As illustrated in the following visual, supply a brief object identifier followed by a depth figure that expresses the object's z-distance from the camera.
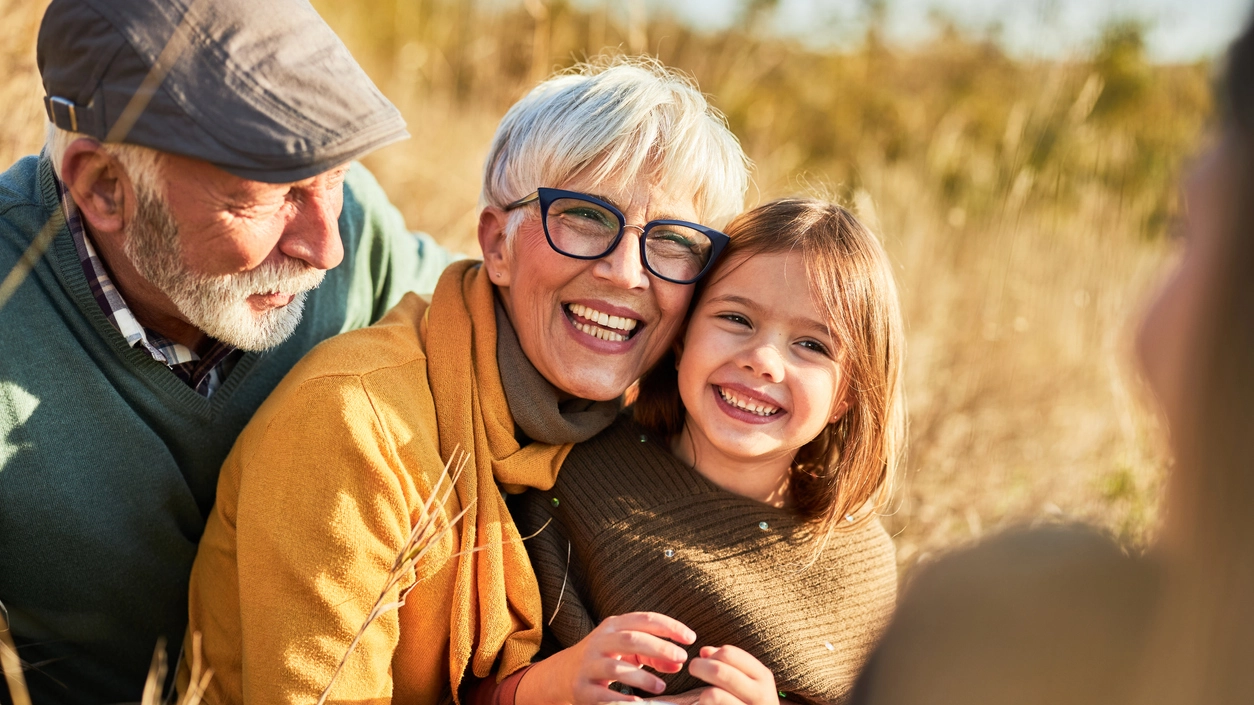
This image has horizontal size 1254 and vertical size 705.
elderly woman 1.02
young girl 1.10
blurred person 0.60
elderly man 1.03
